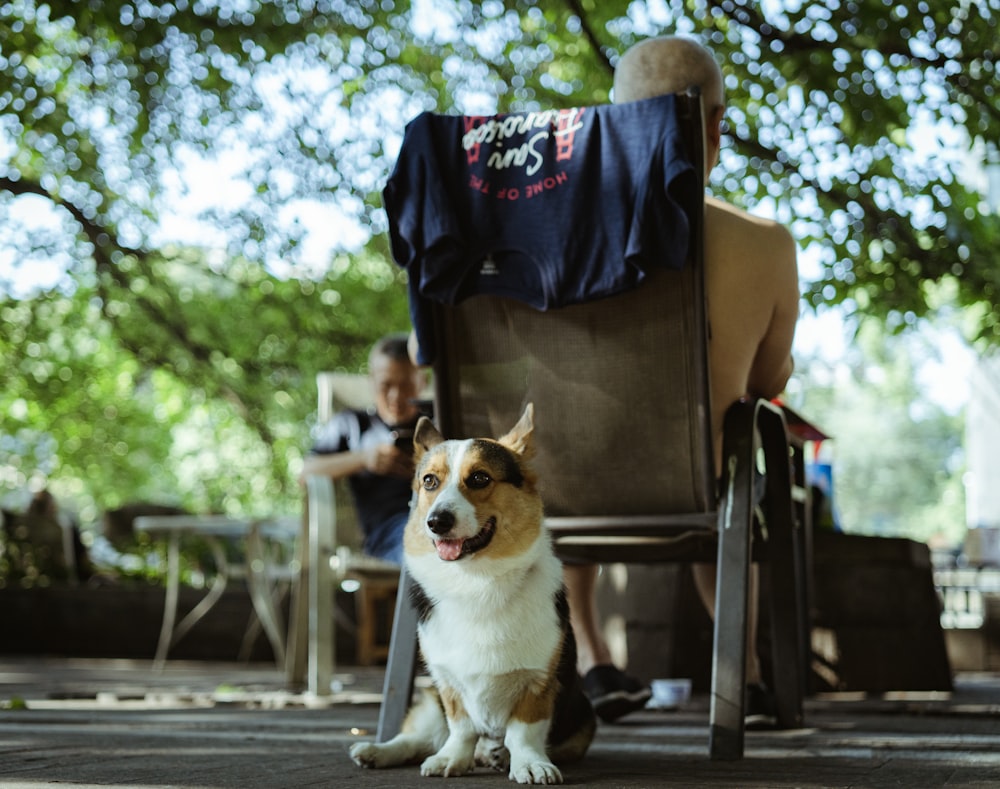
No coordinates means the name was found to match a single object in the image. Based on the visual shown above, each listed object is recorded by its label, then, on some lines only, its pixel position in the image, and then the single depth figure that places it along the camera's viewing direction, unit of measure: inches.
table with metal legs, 275.9
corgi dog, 92.4
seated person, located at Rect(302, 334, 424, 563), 202.7
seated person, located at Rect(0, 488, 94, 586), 421.1
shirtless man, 116.5
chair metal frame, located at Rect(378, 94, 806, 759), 105.7
